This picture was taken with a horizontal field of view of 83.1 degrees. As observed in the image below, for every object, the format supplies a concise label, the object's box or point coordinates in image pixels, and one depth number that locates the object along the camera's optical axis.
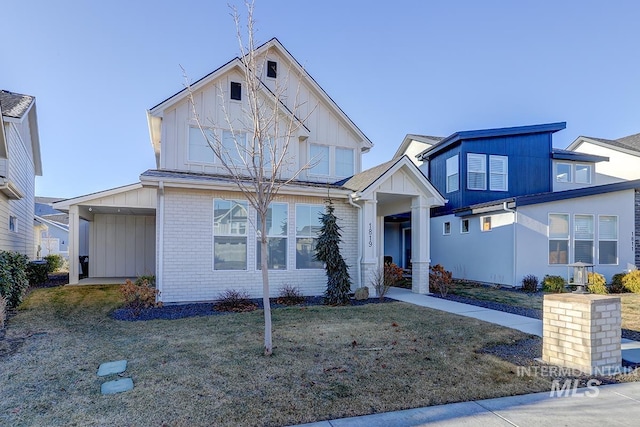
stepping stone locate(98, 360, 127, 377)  4.53
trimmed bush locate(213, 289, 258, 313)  8.59
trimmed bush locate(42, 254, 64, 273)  18.31
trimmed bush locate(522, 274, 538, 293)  11.92
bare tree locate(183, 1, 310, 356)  5.16
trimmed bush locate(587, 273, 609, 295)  11.51
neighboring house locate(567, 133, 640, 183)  20.09
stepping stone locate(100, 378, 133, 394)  3.96
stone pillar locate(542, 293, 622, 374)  4.63
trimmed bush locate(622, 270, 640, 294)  11.97
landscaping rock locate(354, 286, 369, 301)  10.21
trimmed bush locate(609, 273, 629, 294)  12.32
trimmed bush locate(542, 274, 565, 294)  11.80
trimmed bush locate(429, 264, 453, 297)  10.98
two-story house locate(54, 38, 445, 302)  9.36
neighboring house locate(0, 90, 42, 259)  11.34
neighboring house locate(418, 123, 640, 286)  12.59
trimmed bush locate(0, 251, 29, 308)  7.95
